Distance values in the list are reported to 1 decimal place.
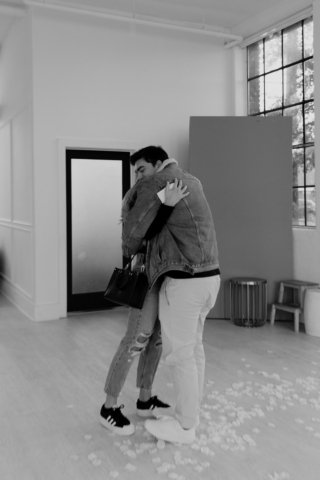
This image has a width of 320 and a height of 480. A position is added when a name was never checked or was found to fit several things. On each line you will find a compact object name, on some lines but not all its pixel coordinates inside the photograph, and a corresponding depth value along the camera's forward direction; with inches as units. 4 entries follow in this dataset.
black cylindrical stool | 222.7
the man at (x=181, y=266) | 101.7
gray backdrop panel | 231.1
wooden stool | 214.1
